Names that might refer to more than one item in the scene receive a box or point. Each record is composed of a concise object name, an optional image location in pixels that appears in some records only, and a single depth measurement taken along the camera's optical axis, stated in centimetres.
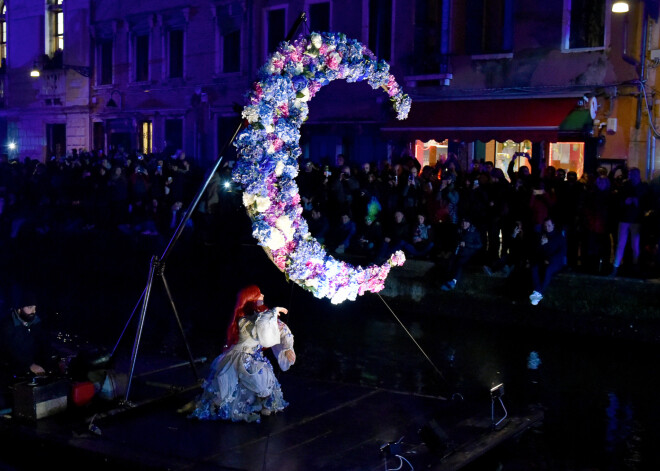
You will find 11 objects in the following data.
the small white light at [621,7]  1772
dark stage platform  857
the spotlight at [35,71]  3475
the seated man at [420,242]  1708
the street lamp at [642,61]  2009
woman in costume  962
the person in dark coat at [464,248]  1617
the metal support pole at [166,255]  986
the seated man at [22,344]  999
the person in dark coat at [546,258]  1520
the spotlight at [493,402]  957
